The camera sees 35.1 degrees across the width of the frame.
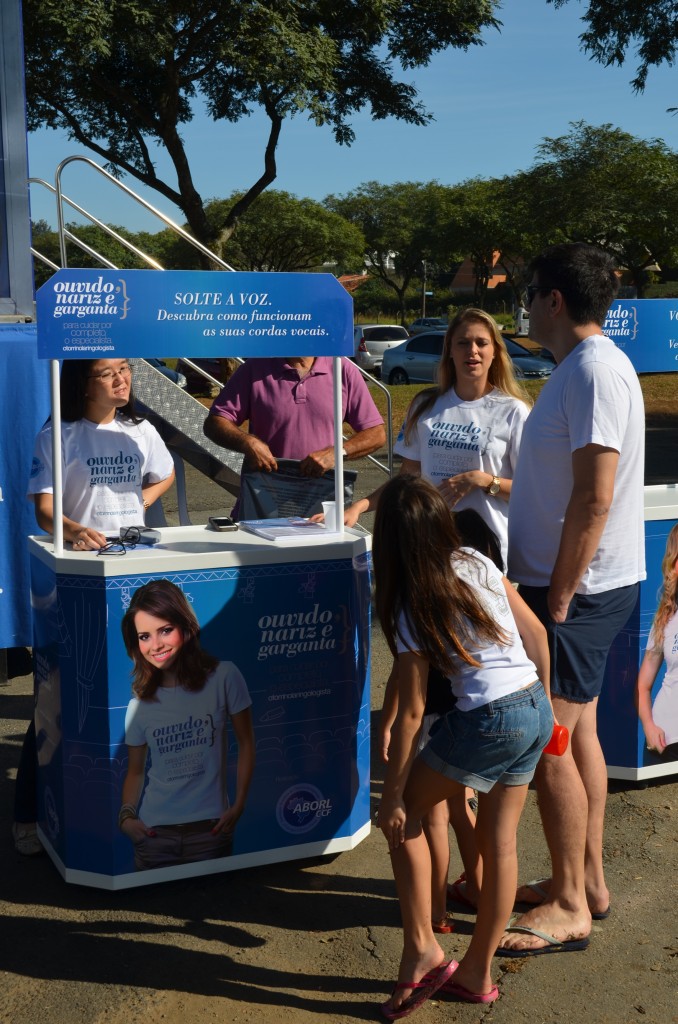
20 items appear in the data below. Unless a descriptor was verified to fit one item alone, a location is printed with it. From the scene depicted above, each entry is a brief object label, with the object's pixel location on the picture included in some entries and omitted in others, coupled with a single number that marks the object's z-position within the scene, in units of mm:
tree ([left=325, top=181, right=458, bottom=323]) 63906
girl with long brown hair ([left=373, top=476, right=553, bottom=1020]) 2838
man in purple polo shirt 4496
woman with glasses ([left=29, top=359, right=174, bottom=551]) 3885
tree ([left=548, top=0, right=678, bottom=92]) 19031
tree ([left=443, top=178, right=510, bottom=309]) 57781
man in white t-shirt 3182
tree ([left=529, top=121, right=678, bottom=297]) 37625
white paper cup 3854
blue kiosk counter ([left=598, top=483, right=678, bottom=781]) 4340
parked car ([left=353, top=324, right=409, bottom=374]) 33222
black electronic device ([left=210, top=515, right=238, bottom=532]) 3852
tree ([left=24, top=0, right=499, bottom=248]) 18859
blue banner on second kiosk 4590
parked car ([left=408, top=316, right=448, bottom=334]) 43503
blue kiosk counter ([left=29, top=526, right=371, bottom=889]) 3443
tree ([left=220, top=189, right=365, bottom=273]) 53531
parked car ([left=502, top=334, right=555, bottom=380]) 23562
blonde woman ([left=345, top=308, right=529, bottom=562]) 3979
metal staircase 6855
